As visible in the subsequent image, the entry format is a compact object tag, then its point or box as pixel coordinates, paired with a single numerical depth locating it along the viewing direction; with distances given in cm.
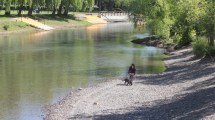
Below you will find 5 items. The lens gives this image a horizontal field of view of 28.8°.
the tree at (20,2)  10919
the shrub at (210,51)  4519
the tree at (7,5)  10367
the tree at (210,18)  3950
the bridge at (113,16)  16088
